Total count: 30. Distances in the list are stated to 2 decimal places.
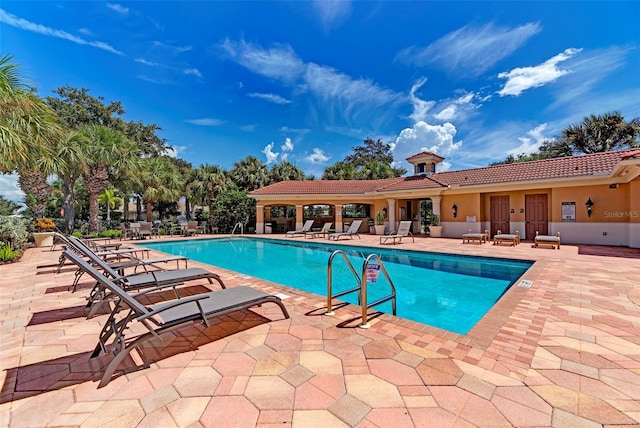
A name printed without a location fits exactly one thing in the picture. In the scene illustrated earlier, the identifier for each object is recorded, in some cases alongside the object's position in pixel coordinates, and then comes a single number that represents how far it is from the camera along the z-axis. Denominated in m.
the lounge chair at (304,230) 20.36
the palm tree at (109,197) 30.77
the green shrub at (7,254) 9.39
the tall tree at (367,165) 31.34
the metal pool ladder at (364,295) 3.63
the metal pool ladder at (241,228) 22.00
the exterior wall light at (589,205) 12.64
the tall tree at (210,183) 25.22
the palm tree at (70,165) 15.60
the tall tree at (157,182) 22.06
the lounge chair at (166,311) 2.60
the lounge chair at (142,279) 4.04
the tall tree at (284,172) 30.24
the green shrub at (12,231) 11.00
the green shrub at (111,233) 17.78
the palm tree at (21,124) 6.64
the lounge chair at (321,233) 19.61
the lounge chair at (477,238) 13.76
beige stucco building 12.10
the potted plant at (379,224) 20.11
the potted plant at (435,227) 17.49
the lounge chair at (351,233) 17.09
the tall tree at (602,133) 19.86
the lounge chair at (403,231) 15.45
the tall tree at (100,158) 17.33
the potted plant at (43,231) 14.51
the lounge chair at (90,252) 4.54
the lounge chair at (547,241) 11.53
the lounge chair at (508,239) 12.89
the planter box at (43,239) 14.49
